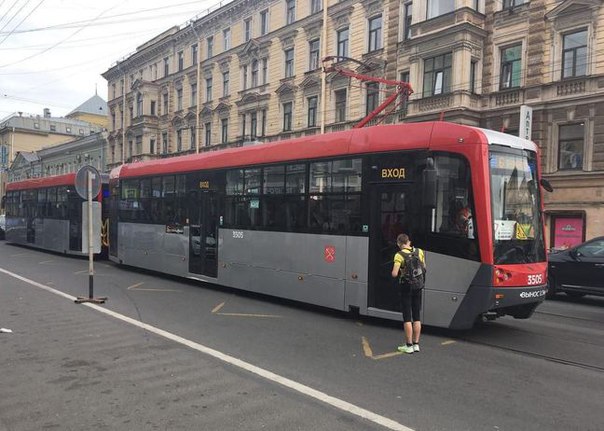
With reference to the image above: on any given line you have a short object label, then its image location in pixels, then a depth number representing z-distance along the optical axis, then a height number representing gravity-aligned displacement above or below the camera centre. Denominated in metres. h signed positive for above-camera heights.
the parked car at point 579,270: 12.15 -1.59
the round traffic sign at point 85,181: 10.85 +0.20
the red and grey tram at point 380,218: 7.46 -0.35
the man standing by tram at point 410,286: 7.05 -1.16
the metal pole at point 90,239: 10.57 -0.95
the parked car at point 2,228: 32.94 -2.33
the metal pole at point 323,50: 32.00 +8.75
